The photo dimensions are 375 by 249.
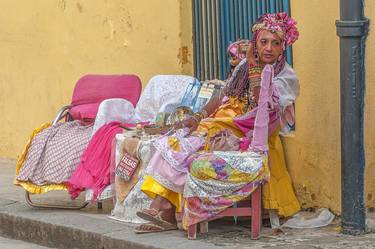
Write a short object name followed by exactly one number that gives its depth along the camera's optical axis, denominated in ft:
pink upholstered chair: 31.95
